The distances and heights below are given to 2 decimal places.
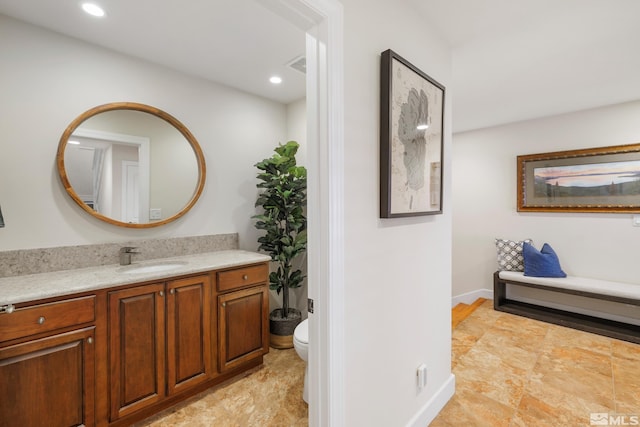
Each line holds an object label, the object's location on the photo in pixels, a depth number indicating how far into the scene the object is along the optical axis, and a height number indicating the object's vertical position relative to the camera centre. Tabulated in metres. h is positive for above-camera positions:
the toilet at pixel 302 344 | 1.82 -0.85
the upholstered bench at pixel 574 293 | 2.78 -0.92
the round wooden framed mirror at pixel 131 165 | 1.96 +0.38
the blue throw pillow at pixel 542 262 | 3.25 -0.57
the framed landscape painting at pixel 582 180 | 3.01 +0.38
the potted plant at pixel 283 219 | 2.60 -0.08
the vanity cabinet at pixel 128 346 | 1.36 -0.79
